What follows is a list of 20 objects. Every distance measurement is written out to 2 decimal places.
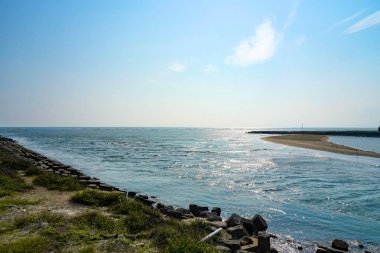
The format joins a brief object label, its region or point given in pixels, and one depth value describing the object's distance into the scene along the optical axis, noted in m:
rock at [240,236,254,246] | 8.41
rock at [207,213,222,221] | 10.30
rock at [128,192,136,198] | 14.12
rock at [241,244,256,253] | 7.94
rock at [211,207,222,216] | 11.80
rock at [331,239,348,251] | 9.01
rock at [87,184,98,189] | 15.27
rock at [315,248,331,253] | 8.57
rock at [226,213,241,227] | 9.87
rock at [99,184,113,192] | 14.91
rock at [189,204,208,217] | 11.39
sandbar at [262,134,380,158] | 40.61
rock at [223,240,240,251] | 7.51
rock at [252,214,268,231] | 10.27
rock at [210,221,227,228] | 9.41
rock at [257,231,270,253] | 7.95
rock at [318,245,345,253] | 8.59
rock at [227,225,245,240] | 8.78
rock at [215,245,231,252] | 7.05
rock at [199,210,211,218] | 10.91
